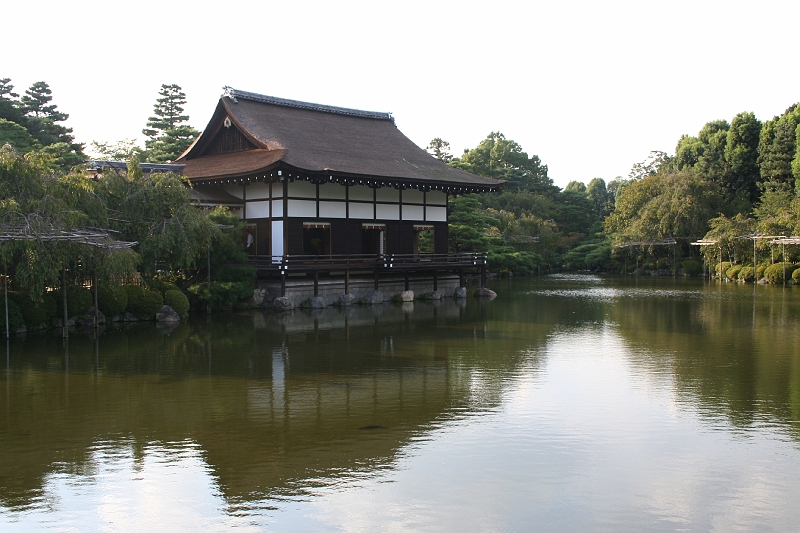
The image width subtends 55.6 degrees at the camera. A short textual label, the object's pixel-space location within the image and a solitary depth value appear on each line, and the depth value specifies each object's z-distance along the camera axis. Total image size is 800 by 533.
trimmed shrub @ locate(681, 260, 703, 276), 46.00
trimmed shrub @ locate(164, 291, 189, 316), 20.48
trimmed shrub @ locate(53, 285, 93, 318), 18.25
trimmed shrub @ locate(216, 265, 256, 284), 22.50
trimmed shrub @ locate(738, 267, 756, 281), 38.81
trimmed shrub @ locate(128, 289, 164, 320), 19.90
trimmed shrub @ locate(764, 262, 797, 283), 36.50
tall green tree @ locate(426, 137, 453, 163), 63.68
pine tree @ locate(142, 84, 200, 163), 42.88
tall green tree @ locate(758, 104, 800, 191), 45.62
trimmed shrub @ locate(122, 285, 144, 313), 19.86
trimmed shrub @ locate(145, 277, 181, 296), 20.84
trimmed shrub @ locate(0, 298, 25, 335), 16.94
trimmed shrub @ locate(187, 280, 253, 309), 21.80
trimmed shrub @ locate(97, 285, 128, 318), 19.12
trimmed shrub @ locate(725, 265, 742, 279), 40.03
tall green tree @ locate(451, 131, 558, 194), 64.06
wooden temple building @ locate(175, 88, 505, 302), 24.34
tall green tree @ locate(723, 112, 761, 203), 49.19
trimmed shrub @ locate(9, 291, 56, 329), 17.36
